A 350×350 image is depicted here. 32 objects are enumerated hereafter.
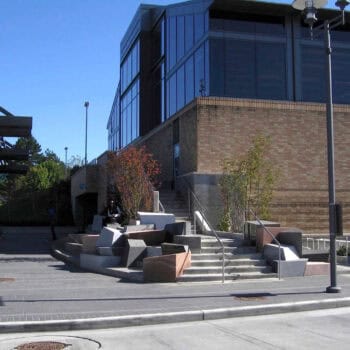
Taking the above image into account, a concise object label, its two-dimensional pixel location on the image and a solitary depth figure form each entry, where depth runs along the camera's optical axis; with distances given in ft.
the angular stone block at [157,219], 58.23
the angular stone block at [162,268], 44.07
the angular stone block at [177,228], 52.70
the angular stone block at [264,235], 51.70
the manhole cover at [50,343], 23.91
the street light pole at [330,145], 38.04
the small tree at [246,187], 62.75
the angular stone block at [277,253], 48.86
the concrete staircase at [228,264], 45.51
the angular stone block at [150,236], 53.01
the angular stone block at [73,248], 62.84
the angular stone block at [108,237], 53.11
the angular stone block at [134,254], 49.93
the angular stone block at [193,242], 49.49
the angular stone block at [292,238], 50.62
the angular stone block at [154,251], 49.16
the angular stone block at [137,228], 55.62
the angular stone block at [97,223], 68.85
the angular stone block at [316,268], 49.24
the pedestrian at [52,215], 94.93
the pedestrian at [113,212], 64.59
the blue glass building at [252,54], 83.61
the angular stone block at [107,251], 52.42
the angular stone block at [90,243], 55.72
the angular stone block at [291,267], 47.65
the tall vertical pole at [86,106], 163.24
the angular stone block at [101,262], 51.16
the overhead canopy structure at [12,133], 67.82
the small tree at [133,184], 65.00
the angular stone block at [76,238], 66.85
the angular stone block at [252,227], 53.31
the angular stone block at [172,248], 46.95
